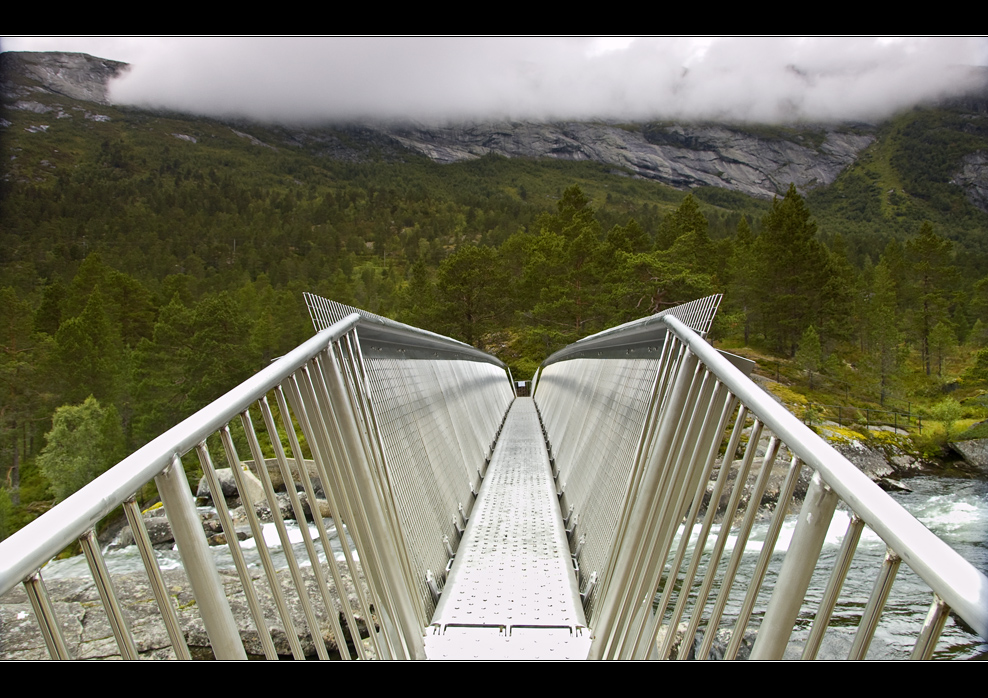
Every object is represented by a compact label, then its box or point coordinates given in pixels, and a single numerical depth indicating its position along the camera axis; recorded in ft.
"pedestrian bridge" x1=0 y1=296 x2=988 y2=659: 3.26
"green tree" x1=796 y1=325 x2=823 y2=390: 112.27
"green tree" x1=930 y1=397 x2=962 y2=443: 87.61
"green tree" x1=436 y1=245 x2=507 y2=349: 138.10
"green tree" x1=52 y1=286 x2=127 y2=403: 128.47
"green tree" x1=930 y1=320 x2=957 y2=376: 131.34
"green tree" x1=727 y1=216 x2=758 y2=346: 141.18
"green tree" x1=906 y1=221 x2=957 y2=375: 143.02
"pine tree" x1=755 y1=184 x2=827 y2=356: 133.28
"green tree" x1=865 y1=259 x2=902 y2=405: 119.34
